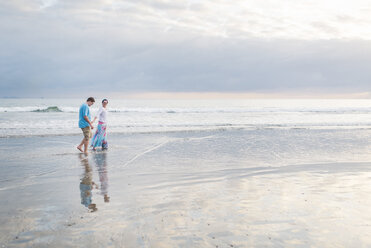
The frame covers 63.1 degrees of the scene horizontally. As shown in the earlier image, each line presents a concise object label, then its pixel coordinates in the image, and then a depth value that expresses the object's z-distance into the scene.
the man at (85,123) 11.52
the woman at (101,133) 12.77
